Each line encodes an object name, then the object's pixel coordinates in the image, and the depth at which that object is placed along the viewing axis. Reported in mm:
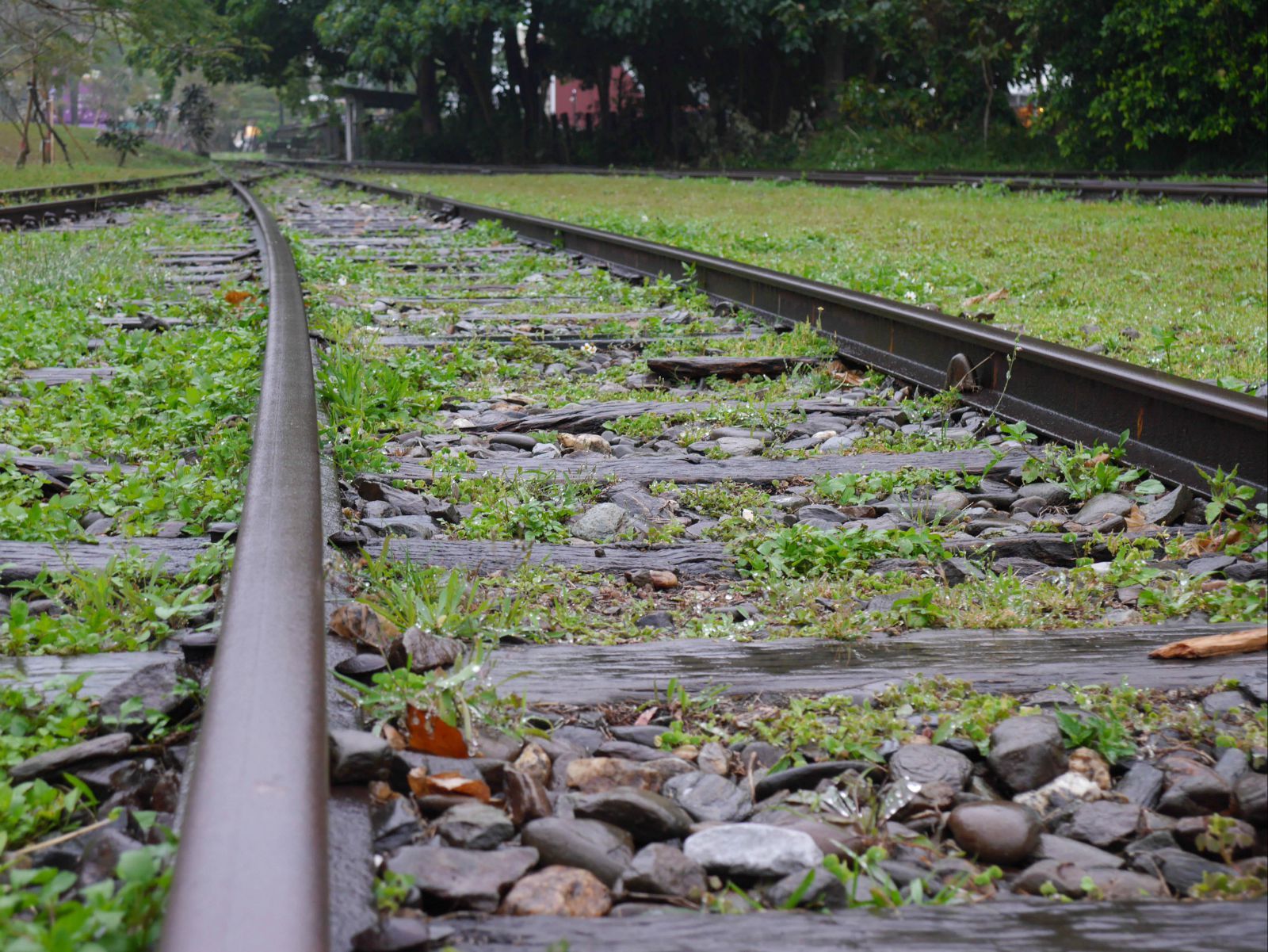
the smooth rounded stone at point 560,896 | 1245
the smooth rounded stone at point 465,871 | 1247
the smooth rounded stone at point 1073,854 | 1353
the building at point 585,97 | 29380
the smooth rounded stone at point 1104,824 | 1374
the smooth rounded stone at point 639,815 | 1365
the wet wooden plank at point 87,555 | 1599
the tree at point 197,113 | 43519
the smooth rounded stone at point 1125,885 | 1312
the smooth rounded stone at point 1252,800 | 1375
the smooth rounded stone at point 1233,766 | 1405
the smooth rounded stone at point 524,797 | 1371
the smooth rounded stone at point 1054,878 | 1330
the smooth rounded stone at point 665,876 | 1309
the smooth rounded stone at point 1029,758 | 1413
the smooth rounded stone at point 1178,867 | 1337
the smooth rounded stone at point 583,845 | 1334
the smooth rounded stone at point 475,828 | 1347
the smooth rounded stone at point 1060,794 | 1399
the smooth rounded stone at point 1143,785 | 1399
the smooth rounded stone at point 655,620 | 1589
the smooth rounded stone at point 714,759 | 1430
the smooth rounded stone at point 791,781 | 1411
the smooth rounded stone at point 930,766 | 1409
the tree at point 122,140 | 31733
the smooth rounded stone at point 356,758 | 1354
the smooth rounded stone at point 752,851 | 1339
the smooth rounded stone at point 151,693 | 1417
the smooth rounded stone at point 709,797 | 1392
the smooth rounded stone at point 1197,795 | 1387
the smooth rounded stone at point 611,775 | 1403
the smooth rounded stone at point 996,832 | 1359
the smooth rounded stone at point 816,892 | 1282
